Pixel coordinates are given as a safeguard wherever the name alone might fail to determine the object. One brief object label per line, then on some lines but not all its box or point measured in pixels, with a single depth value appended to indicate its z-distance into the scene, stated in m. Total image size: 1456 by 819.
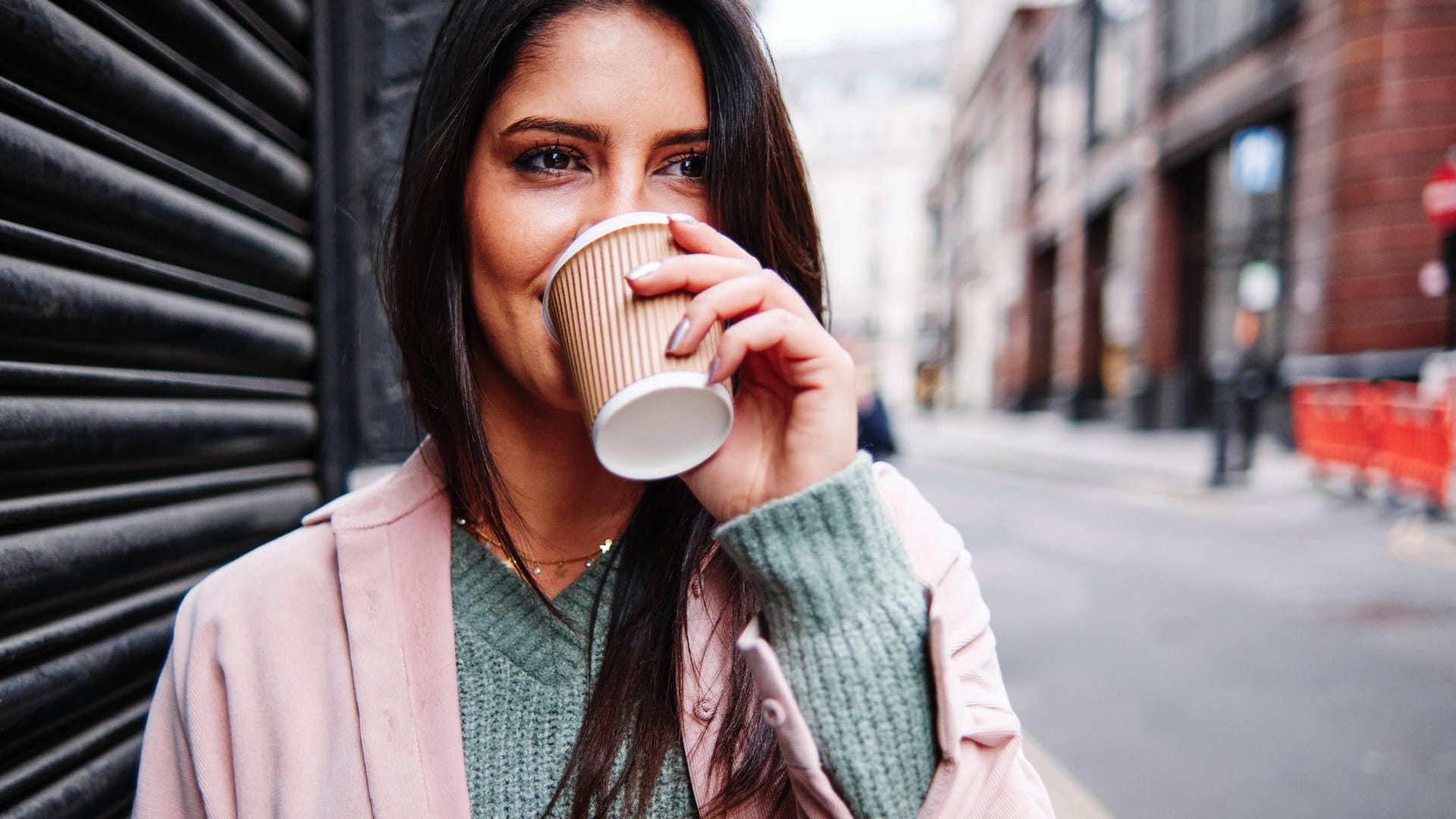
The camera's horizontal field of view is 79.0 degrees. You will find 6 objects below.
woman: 0.92
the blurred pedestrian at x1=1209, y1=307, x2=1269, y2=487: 8.78
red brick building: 10.40
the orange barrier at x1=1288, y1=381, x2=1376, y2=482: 8.37
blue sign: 12.61
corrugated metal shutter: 1.12
